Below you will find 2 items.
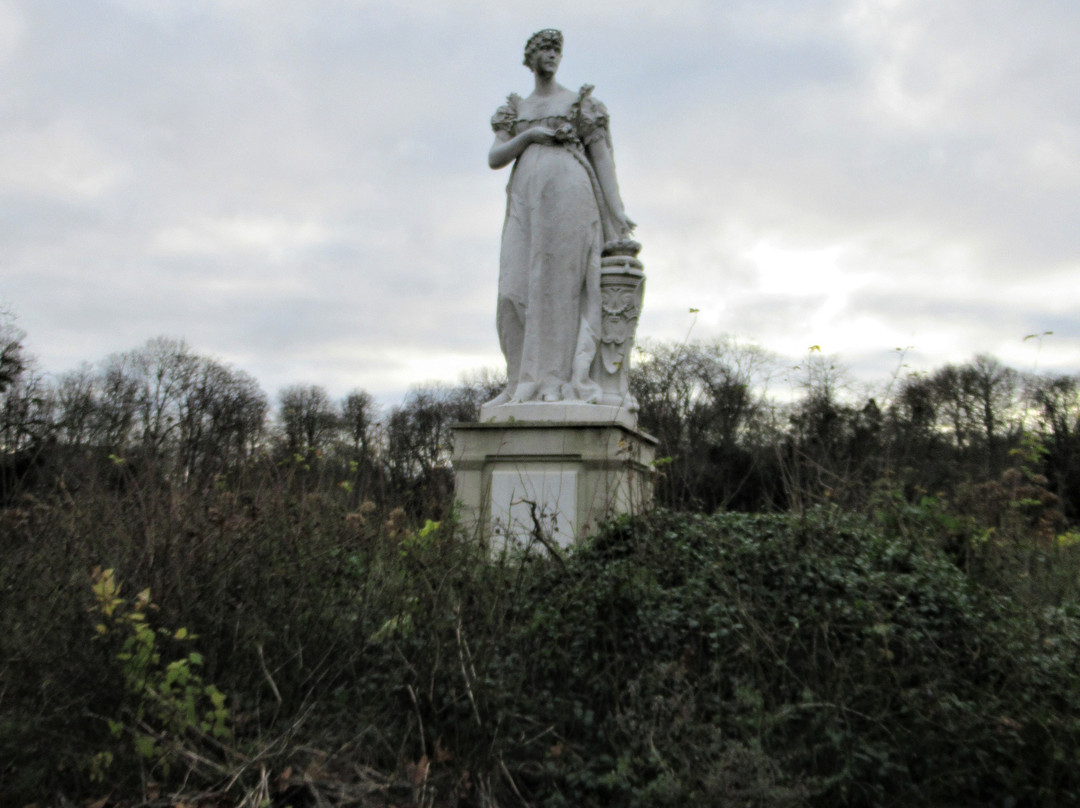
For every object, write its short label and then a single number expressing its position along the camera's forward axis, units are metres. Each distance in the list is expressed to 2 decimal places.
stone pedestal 6.67
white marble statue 7.43
